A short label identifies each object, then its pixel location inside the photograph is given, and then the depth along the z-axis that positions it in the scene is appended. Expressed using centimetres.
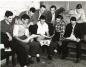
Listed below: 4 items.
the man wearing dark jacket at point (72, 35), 372
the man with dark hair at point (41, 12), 409
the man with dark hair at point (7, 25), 314
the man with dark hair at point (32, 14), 383
